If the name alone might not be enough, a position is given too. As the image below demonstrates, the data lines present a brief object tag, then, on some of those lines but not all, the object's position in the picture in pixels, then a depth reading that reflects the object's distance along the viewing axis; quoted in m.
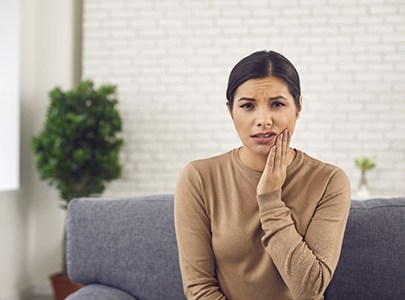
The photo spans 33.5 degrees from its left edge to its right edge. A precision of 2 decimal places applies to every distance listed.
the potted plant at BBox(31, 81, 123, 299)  4.58
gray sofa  2.32
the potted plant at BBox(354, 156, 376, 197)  4.77
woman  1.97
